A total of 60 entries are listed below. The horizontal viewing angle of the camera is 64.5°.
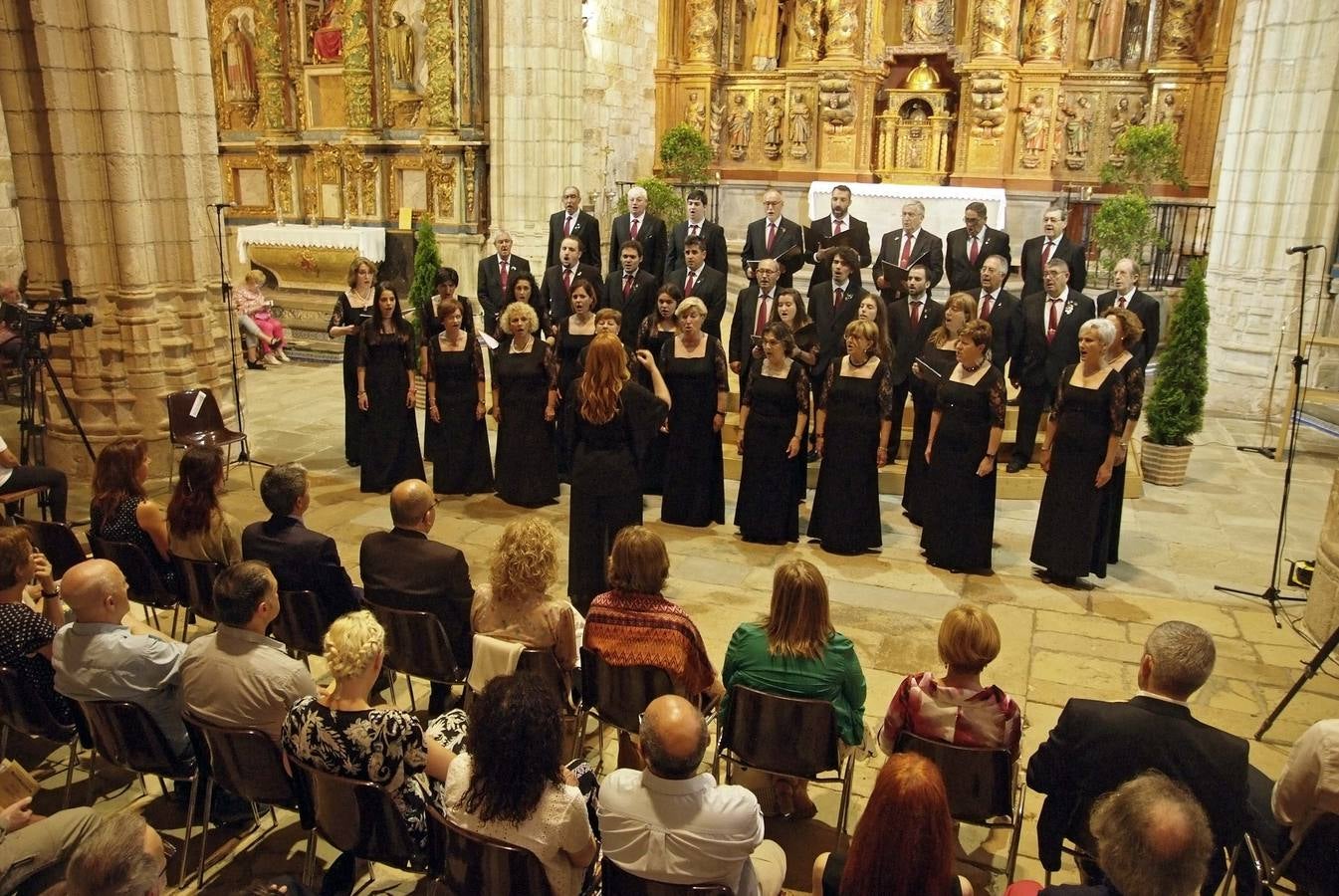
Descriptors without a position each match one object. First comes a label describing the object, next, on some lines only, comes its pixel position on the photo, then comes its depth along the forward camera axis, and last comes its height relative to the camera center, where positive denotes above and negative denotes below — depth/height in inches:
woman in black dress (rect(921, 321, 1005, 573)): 231.5 -61.0
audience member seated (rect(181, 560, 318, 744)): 127.3 -59.5
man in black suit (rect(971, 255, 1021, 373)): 290.8 -36.1
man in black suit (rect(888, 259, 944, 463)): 290.7 -39.5
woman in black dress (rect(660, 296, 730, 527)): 258.4 -60.5
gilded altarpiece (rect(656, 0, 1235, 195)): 515.5 +46.6
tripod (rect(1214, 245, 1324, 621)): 220.2 -84.4
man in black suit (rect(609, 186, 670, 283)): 353.1 -21.1
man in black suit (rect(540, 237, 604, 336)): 311.6 -32.8
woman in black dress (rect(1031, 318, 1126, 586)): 223.8 -59.0
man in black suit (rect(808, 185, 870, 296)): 336.5 -16.4
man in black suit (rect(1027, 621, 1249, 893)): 112.6 -58.6
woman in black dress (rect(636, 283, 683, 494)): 271.4 -41.3
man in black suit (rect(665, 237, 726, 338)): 305.1 -31.3
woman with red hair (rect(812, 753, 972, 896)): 89.7 -54.6
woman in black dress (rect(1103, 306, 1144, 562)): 224.8 -37.1
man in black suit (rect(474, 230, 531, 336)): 332.5 -33.8
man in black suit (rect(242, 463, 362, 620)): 162.4 -57.4
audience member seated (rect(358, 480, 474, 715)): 157.2 -58.1
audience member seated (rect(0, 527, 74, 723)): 140.3 -61.3
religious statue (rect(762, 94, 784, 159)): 571.8 +24.0
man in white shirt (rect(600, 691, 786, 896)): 101.4 -60.2
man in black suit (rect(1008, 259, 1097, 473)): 290.2 -43.0
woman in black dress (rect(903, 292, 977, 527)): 250.2 -39.9
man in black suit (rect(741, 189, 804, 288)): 340.5 -19.6
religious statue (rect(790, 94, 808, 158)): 562.3 +24.5
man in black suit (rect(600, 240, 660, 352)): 312.8 -36.0
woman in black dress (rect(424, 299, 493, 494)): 281.4 -64.0
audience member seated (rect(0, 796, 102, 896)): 105.4 -67.7
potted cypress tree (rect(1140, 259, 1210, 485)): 307.1 -59.1
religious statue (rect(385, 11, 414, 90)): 491.5 +51.1
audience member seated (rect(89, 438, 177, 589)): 180.9 -58.6
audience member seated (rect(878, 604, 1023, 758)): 124.6 -60.6
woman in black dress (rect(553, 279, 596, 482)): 267.7 -41.0
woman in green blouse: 132.0 -59.0
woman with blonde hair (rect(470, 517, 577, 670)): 141.8 -57.5
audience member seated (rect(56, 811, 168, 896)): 85.1 -55.2
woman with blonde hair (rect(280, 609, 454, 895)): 112.9 -59.1
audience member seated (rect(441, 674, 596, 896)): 100.1 -57.3
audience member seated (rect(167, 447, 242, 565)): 173.8 -57.5
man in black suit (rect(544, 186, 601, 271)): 352.5 -19.0
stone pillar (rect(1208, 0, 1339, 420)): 378.0 -0.1
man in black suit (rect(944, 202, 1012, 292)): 323.6 -20.8
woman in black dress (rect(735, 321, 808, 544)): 246.1 -61.1
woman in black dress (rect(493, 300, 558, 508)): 269.0 -61.5
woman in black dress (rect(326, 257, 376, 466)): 285.3 -39.2
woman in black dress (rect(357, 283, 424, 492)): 281.6 -61.0
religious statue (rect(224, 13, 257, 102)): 541.0 +49.1
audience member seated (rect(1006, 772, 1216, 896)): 87.1 -52.8
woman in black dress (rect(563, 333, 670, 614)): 203.2 -53.9
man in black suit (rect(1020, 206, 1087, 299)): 311.0 -21.4
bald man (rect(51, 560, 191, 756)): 132.1 -60.4
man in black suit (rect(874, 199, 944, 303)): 323.3 -21.8
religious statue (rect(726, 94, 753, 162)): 576.4 +24.3
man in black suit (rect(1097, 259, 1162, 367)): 282.2 -31.7
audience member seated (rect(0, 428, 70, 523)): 218.1 -66.8
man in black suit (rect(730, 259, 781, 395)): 283.7 -36.6
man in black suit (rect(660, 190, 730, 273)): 339.0 -20.2
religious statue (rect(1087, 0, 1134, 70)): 522.0 +72.1
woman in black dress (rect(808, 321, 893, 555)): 243.0 -60.4
